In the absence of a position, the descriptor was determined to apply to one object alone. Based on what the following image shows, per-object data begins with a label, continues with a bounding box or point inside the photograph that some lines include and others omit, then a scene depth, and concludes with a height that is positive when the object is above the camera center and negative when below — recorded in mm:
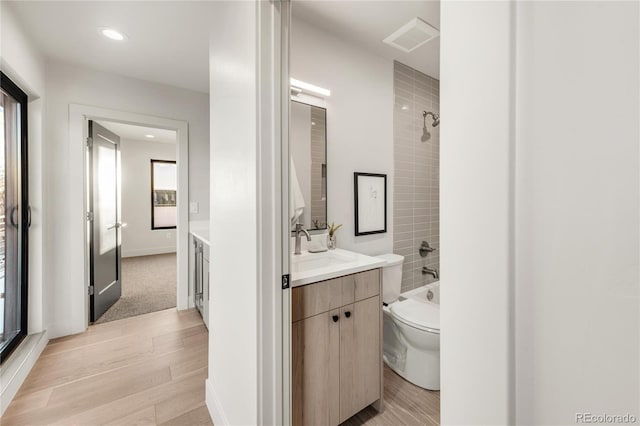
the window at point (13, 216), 1842 -25
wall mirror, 1907 +330
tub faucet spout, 2717 -609
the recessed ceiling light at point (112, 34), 1979 +1321
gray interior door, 2707 -76
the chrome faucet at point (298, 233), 1851 -149
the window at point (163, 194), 5867 +393
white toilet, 1765 -828
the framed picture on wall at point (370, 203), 2221 +68
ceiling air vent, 1911 +1307
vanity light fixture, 1858 +865
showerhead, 2683 +928
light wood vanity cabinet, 1277 -695
